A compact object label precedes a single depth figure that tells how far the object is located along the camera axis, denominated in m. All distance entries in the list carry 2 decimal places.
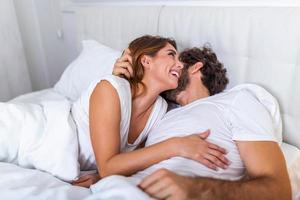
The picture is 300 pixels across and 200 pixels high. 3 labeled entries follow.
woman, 0.97
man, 0.79
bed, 0.95
